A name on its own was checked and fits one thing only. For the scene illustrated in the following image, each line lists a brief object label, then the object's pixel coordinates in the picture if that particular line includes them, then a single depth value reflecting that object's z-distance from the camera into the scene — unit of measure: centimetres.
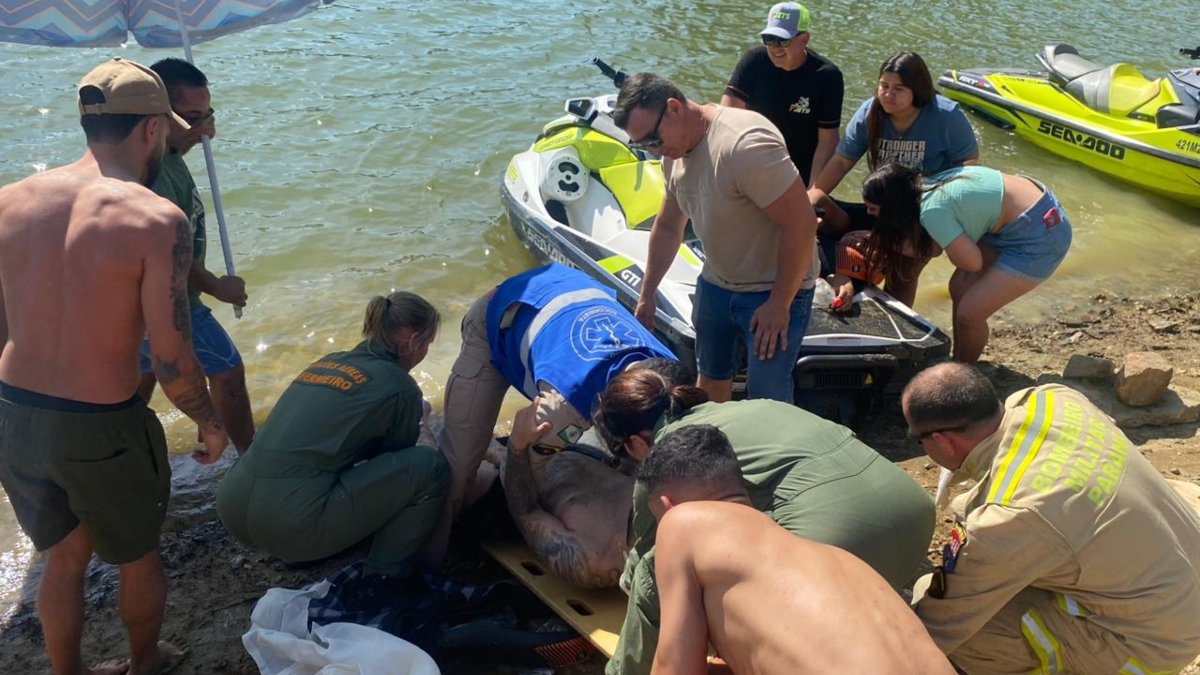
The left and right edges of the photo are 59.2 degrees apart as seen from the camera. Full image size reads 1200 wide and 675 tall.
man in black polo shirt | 601
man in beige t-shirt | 412
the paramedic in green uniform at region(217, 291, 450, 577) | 396
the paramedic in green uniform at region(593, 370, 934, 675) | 309
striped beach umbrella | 515
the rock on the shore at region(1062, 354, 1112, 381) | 585
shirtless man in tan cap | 342
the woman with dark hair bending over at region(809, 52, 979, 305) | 571
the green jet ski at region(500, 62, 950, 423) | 545
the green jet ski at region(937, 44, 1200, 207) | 899
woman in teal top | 530
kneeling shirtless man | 232
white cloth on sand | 358
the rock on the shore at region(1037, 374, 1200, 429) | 553
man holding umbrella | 460
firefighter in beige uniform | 301
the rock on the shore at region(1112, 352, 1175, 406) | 553
